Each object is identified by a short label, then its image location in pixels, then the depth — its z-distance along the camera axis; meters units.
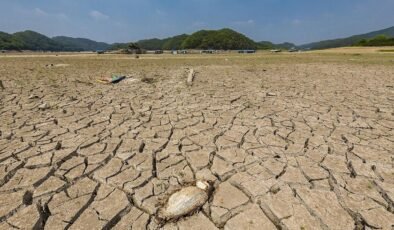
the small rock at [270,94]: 5.80
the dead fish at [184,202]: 1.88
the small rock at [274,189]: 2.12
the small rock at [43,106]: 4.65
